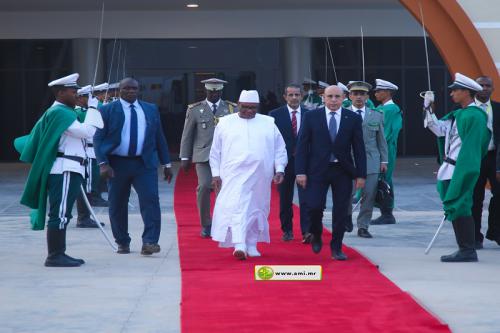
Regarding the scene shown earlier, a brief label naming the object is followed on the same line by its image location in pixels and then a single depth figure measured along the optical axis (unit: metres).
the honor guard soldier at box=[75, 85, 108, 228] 13.68
